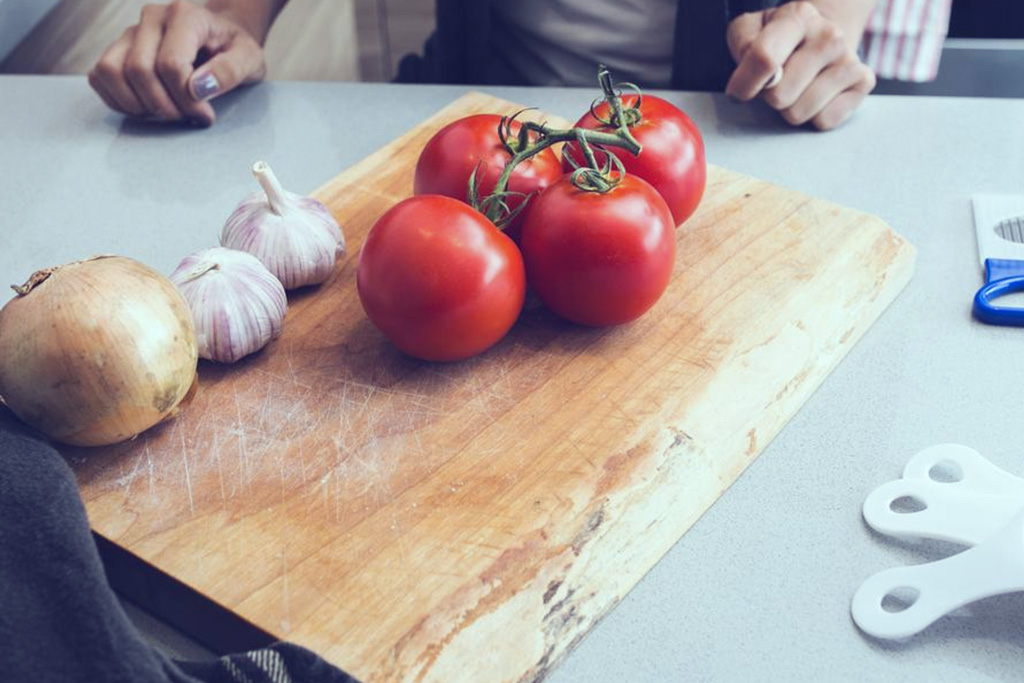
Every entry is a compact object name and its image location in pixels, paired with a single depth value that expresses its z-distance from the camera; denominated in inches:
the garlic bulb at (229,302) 30.8
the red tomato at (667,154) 34.0
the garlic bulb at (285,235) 33.8
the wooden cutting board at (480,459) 25.2
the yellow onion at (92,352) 26.5
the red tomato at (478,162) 32.9
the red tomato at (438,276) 29.8
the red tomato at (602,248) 30.7
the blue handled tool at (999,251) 34.9
